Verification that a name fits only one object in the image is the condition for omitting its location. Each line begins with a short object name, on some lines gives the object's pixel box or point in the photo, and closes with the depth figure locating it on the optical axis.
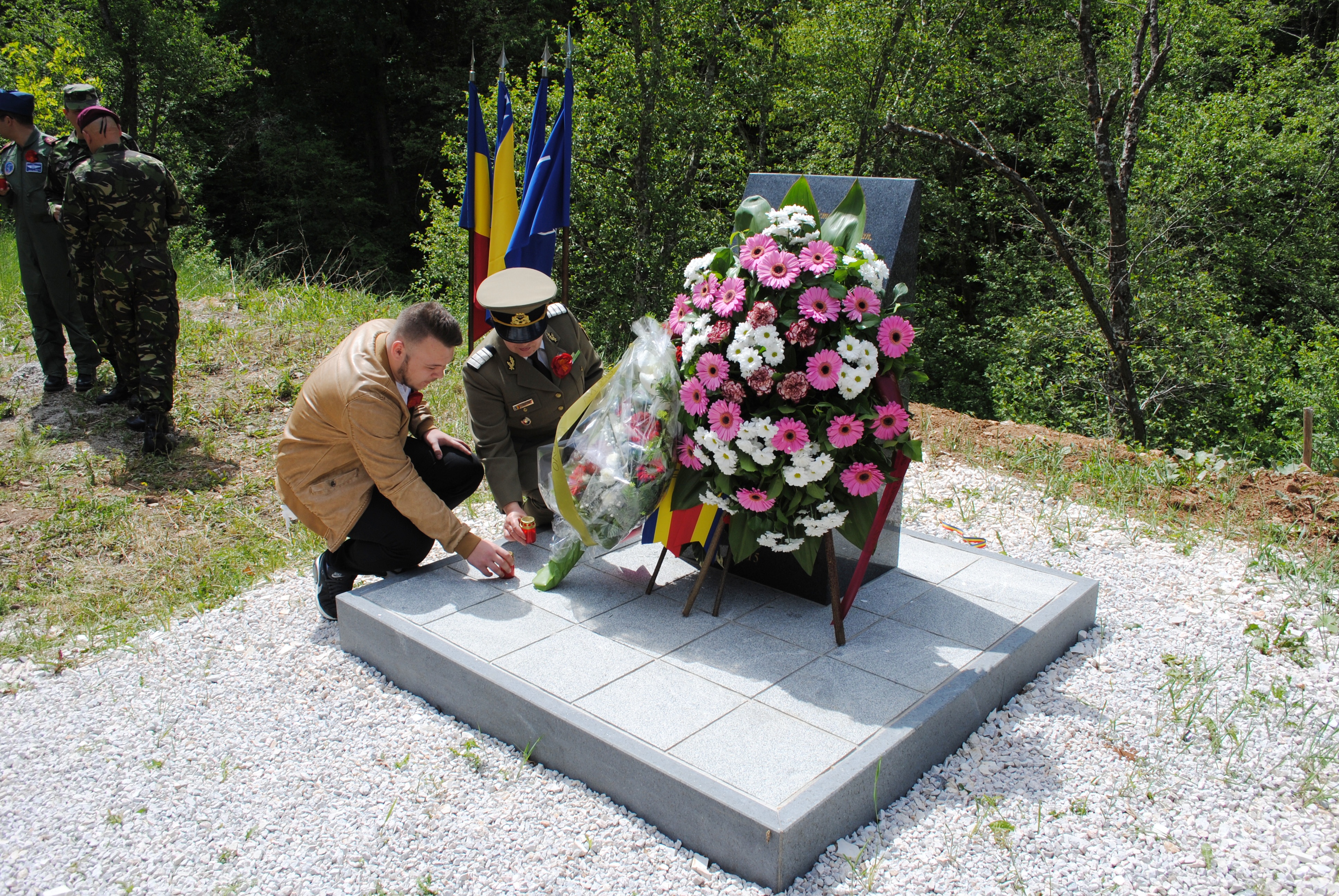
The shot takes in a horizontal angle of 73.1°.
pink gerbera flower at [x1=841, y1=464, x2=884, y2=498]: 3.06
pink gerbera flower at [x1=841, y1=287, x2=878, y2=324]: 3.03
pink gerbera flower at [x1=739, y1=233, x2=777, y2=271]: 3.11
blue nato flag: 6.09
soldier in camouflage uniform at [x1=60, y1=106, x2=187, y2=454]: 5.65
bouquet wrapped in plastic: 3.36
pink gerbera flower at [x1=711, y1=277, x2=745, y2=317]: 3.10
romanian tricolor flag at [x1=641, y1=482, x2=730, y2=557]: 3.46
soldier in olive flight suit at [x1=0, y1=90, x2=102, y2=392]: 6.25
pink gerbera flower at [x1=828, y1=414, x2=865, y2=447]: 3.01
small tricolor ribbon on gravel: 4.40
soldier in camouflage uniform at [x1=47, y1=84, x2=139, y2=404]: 6.07
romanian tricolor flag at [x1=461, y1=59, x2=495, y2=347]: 6.81
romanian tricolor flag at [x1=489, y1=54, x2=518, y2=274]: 6.59
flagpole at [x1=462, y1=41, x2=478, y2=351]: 6.70
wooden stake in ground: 5.88
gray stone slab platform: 2.50
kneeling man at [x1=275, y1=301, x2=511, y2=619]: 3.41
